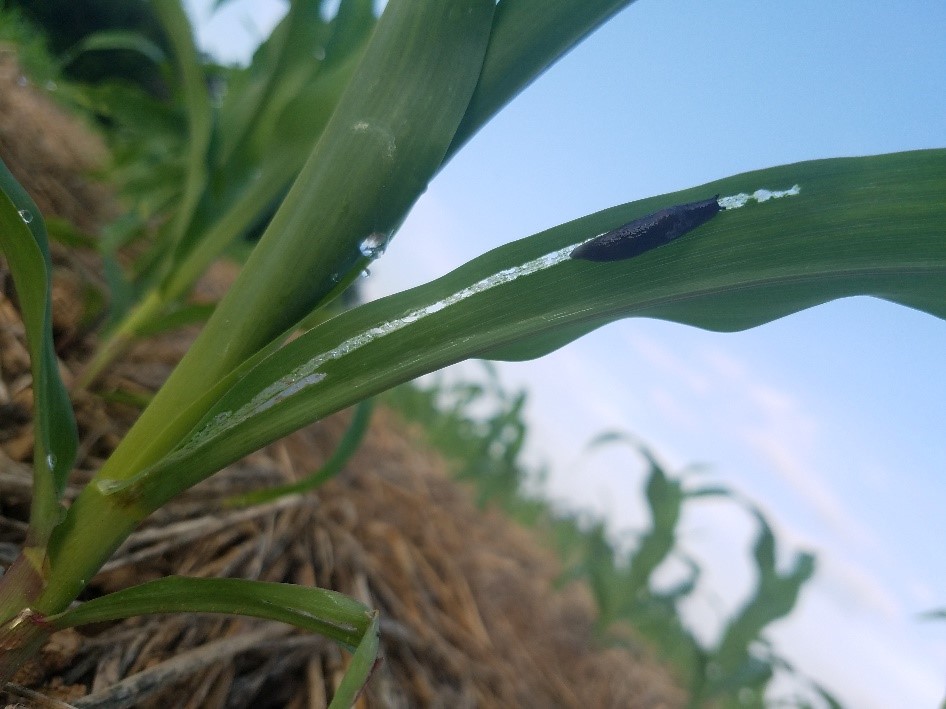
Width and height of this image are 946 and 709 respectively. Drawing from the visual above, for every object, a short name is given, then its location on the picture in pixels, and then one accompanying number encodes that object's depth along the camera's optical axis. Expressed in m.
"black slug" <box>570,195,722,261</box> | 0.10
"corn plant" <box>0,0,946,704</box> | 0.10
